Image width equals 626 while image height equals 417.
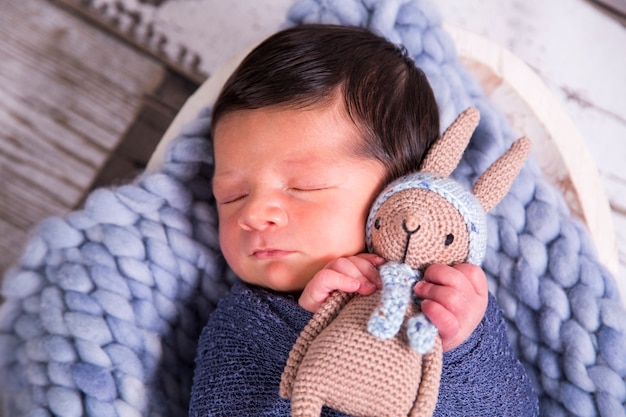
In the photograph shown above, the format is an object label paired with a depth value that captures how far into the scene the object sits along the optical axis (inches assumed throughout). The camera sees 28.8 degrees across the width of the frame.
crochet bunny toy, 18.1
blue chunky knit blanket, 21.6
